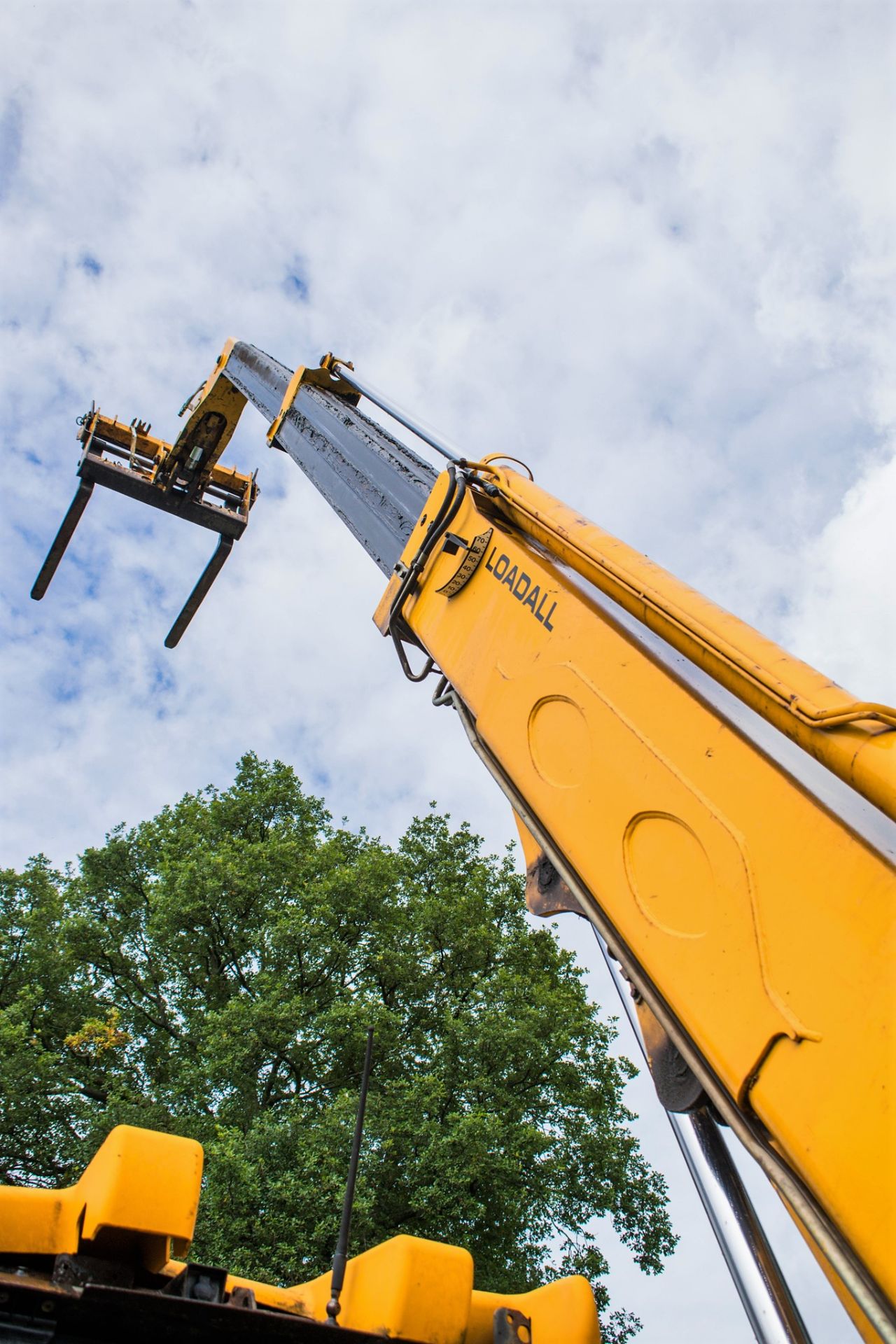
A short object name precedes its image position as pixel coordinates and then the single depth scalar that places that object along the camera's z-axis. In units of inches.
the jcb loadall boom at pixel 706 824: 70.9
